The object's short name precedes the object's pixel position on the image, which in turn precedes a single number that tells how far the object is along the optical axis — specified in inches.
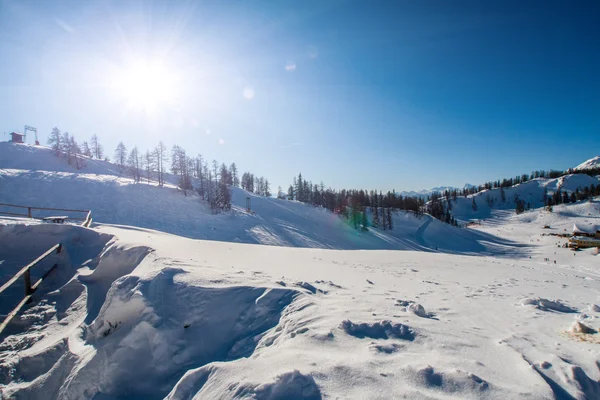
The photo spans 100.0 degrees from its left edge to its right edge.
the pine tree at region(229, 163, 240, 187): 3737.7
